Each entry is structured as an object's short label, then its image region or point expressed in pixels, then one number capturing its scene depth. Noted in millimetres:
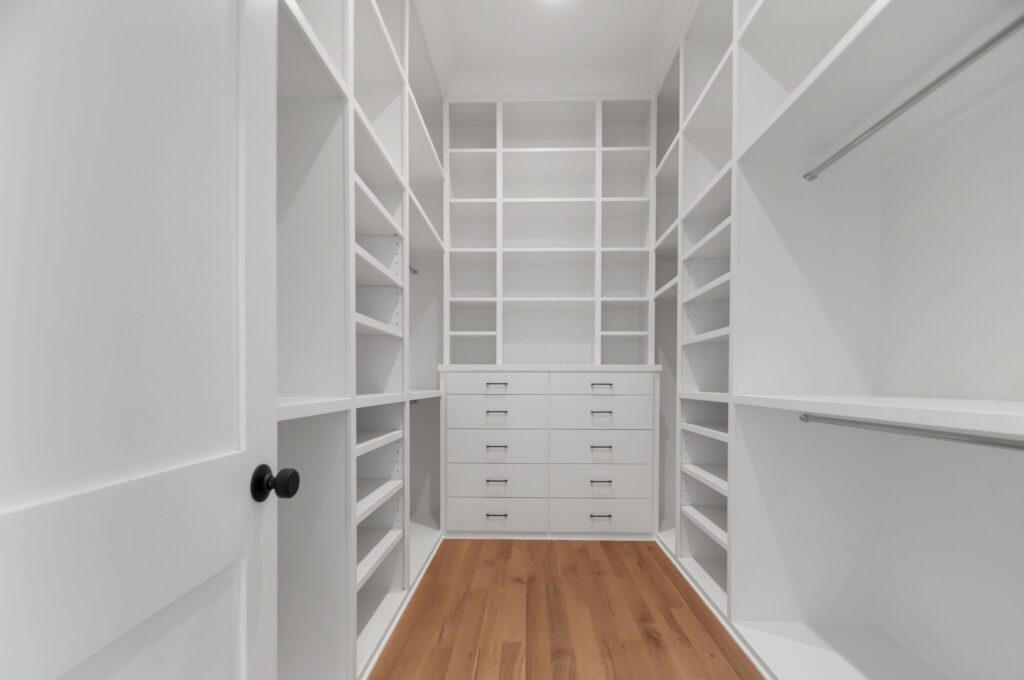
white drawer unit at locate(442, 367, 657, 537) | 2725
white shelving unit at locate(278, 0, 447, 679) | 1329
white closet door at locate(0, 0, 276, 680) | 390
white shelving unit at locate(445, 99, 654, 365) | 3141
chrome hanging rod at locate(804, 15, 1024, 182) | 956
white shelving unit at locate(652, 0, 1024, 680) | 1226
